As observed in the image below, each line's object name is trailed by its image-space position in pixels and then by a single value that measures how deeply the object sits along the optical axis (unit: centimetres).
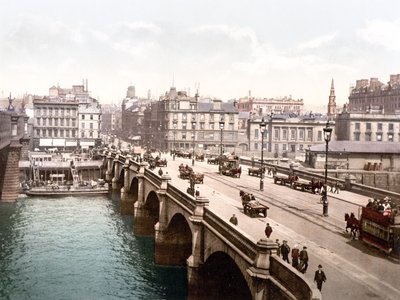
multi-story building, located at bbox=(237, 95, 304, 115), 18519
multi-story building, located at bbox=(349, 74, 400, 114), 14138
